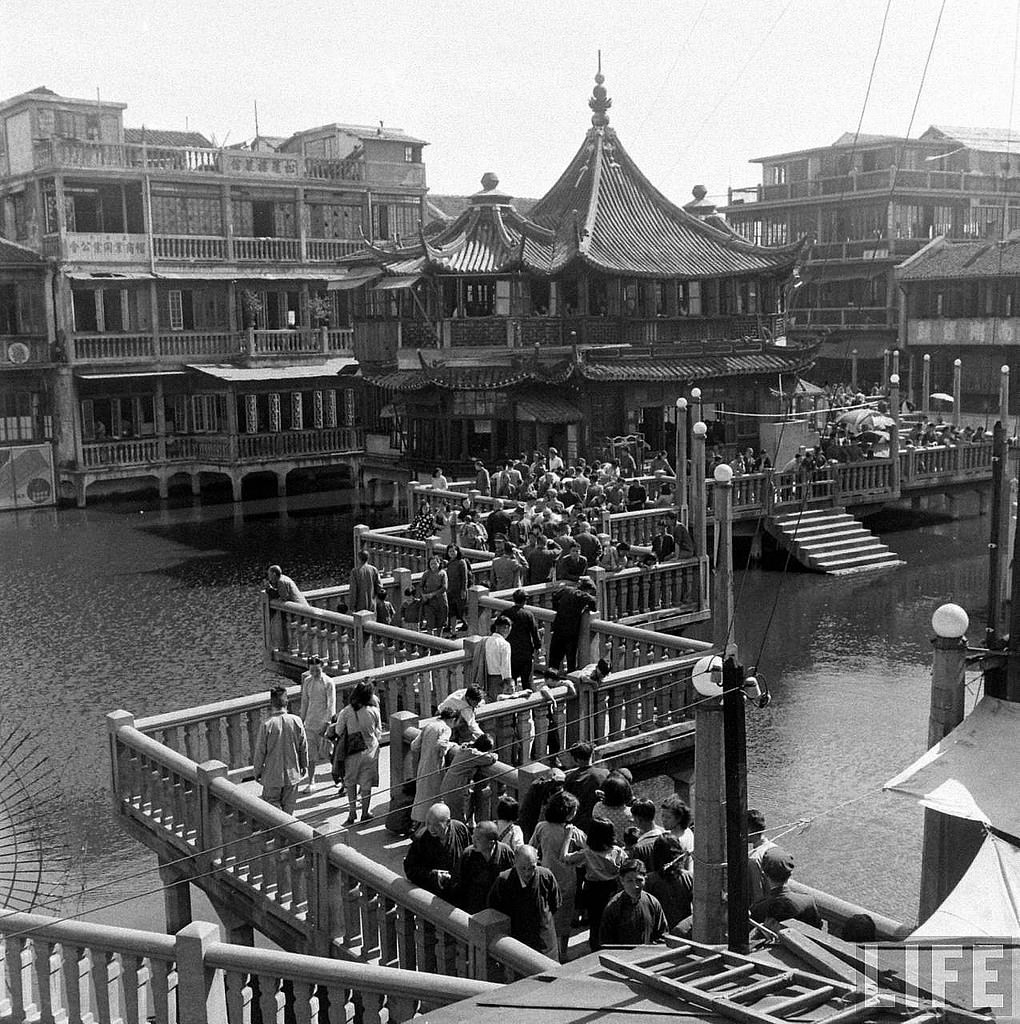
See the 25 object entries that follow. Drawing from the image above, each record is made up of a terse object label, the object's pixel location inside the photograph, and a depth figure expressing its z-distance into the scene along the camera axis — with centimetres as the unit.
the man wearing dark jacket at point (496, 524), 2567
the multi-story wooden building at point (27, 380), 4272
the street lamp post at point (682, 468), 2781
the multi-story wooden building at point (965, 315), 5462
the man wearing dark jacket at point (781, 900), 969
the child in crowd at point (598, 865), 1040
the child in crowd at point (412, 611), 1988
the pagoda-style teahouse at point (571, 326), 3916
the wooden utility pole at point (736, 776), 880
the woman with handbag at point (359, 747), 1303
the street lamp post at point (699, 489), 2461
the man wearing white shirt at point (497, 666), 1537
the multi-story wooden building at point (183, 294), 4369
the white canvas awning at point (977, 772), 943
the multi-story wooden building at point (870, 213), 6378
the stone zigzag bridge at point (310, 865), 914
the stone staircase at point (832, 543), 3253
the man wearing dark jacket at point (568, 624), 1725
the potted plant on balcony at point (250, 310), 4625
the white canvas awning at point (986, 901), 824
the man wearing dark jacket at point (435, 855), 1019
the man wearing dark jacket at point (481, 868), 1001
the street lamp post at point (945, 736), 1040
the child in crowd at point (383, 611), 1998
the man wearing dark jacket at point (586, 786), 1145
